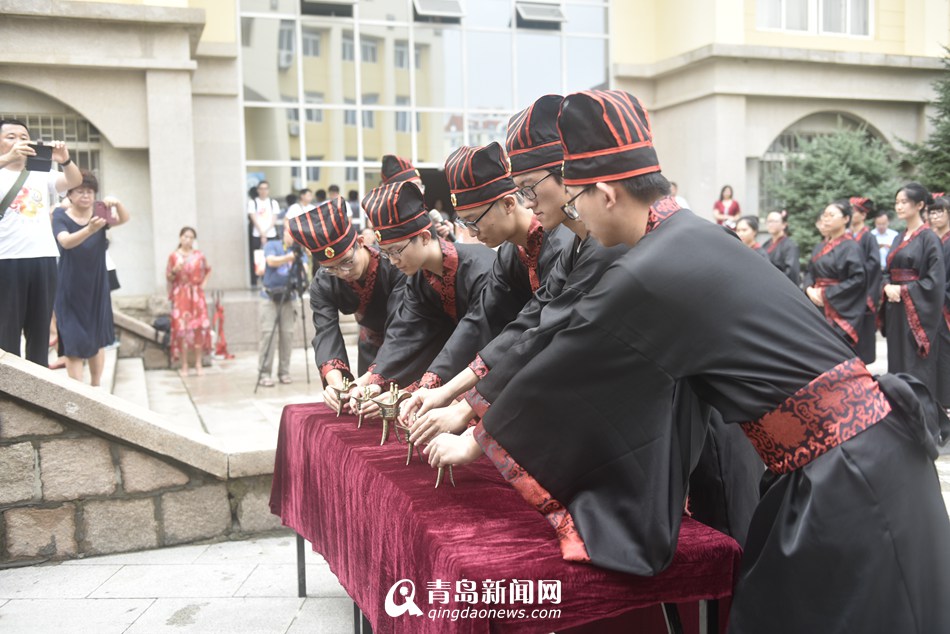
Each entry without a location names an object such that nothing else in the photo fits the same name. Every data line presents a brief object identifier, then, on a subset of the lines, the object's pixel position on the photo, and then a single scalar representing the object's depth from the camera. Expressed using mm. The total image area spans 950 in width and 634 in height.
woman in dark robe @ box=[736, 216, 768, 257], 9328
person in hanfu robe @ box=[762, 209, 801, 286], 9594
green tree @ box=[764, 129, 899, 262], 14883
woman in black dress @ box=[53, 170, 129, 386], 7043
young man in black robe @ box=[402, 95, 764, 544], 2393
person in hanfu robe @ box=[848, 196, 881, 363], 8266
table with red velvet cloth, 1951
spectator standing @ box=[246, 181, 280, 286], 13211
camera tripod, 9219
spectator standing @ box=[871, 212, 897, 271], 12375
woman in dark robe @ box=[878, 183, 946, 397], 7414
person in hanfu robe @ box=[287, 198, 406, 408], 3838
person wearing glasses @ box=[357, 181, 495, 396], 3348
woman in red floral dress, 10094
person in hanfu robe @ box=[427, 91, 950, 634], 1832
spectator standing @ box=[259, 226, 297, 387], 9141
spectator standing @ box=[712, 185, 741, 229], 14312
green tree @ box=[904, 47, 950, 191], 15016
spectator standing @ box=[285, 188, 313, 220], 12391
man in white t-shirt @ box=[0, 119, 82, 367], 5211
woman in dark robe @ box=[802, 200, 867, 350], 7910
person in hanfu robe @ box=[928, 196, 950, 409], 7664
